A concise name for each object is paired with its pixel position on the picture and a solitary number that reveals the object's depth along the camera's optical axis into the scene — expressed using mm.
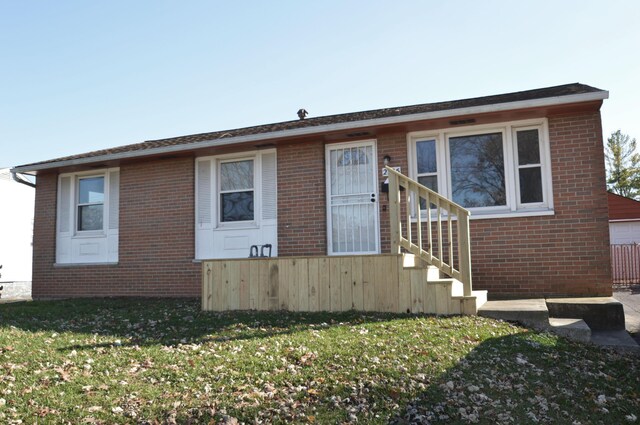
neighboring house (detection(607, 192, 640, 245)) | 20969
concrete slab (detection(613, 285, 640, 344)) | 6818
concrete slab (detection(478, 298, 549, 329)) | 5973
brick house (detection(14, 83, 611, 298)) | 7586
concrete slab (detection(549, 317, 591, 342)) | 5695
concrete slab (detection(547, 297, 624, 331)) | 6410
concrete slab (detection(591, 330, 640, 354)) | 5566
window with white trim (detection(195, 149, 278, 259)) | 9438
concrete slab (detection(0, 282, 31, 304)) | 17383
